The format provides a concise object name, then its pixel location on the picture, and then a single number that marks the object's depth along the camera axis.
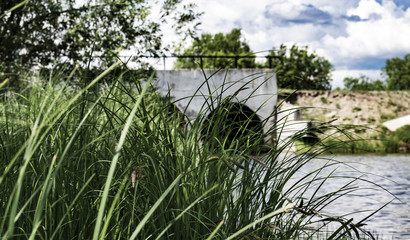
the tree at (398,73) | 55.34
